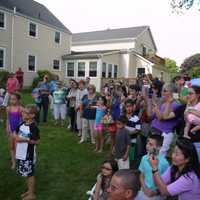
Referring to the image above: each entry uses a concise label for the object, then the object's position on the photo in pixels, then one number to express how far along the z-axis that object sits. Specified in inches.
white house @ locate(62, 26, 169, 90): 803.1
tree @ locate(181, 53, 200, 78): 1322.8
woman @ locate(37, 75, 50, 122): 308.0
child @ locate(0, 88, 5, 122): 285.5
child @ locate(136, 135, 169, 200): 95.8
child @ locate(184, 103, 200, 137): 105.9
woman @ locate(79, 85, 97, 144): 232.3
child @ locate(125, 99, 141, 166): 168.1
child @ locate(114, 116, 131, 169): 147.6
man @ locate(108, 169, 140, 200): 68.0
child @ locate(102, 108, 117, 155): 205.5
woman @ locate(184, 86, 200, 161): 106.1
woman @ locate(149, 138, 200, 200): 81.8
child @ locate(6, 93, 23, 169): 168.6
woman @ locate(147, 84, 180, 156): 134.4
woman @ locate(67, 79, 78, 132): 276.8
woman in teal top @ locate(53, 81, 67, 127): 295.5
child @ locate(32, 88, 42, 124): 307.3
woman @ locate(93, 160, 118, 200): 101.7
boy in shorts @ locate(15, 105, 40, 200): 131.7
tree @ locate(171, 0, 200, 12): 480.7
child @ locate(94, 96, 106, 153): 215.3
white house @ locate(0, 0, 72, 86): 661.9
